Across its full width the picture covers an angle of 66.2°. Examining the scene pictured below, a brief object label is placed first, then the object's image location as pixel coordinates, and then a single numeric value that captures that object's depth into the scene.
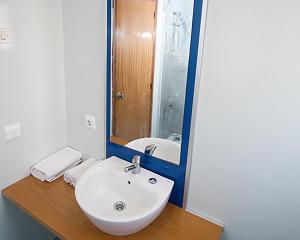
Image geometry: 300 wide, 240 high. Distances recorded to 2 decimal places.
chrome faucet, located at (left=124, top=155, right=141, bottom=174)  1.26
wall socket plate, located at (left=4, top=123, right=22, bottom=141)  1.31
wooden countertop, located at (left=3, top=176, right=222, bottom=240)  1.13
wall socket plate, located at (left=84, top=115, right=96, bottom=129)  1.52
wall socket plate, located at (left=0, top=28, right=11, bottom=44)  1.16
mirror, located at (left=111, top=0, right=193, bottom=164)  1.09
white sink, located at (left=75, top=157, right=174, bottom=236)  1.04
